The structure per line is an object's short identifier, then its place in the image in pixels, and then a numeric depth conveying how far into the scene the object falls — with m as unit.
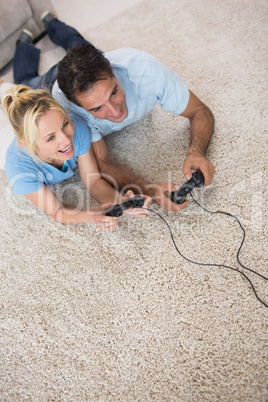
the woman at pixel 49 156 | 0.94
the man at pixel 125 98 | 0.95
